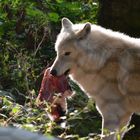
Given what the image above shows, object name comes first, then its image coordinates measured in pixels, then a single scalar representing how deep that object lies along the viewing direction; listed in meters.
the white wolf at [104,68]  9.57
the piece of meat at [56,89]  9.56
